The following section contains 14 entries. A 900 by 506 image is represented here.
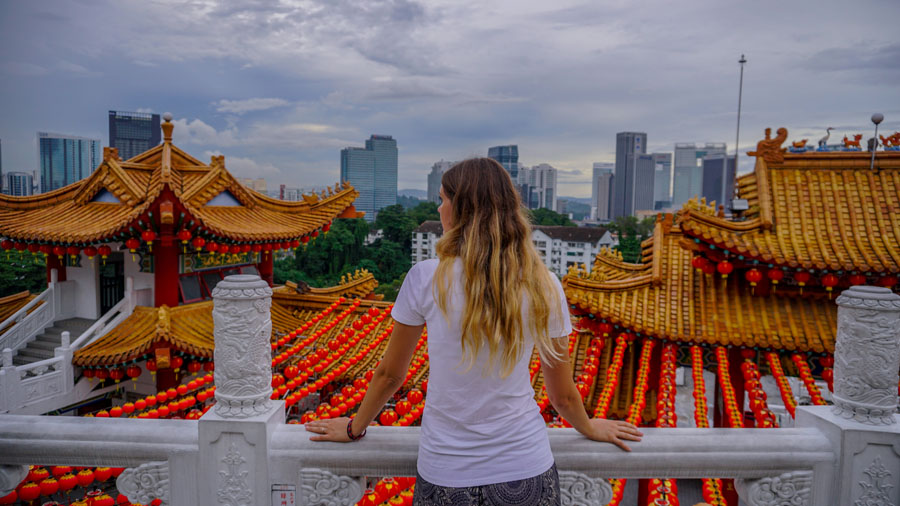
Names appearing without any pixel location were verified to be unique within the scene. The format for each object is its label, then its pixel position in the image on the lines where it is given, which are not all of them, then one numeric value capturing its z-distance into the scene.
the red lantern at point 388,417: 4.28
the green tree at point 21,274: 17.98
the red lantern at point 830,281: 6.20
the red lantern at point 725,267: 6.51
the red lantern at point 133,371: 7.50
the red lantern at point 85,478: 3.34
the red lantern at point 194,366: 7.78
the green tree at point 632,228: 50.09
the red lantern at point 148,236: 7.52
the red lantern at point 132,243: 7.67
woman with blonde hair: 1.66
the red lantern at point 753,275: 6.47
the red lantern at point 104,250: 7.80
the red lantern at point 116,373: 7.49
